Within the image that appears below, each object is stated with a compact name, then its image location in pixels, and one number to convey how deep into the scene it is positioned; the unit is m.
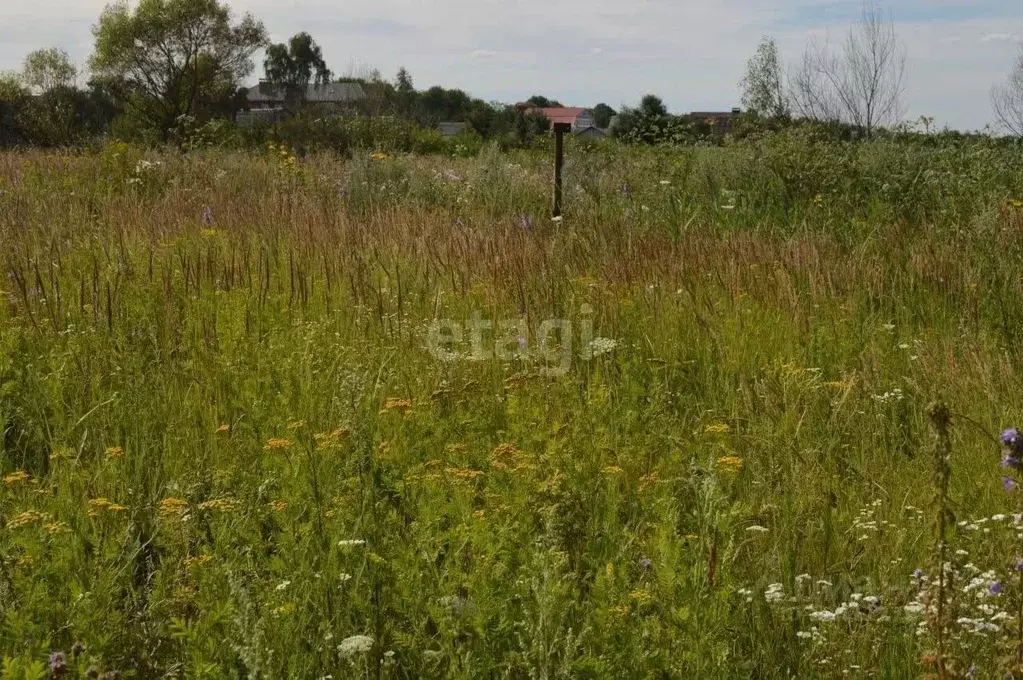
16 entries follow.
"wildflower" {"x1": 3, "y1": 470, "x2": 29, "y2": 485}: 2.48
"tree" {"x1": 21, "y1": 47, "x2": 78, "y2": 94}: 52.59
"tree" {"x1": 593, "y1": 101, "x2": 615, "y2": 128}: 65.00
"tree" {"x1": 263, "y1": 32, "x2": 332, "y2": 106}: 75.49
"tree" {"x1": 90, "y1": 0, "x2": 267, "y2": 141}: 41.81
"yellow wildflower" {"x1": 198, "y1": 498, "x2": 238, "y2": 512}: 2.39
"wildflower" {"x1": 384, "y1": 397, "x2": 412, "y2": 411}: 2.93
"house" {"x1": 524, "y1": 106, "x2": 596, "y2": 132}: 71.06
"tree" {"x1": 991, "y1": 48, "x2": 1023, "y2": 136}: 37.50
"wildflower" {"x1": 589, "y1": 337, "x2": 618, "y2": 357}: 3.81
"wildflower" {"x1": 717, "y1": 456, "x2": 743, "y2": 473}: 2.69
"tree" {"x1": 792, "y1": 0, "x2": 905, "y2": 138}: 31.83
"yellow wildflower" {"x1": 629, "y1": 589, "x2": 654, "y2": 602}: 2.03
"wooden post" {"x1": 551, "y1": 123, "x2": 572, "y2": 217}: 7.01
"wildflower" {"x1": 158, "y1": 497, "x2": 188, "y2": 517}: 2.42
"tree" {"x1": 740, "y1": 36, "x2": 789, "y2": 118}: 35.31
